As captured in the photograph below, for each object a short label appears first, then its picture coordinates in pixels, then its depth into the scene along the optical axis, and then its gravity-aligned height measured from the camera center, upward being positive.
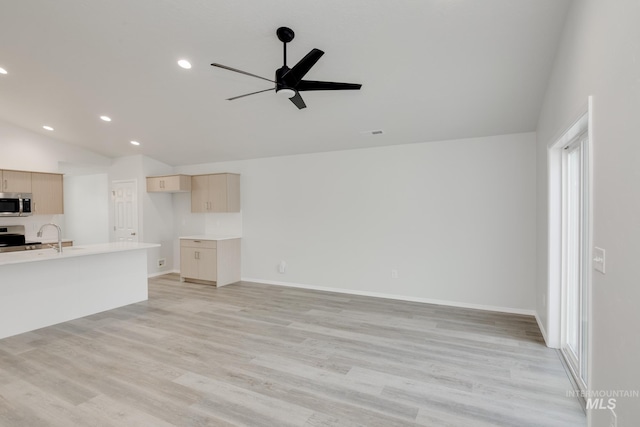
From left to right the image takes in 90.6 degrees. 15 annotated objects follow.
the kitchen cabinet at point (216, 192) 6.20 +0.40
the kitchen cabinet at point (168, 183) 6.44 +0.60
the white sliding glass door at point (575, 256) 2.64 -0.44
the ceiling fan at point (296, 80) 2.49 +1.09
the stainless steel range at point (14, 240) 5.48 -0.47
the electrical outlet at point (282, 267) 5.97 -1.05
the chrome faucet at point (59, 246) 3.99 -0.42
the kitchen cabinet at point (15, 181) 5.45 +0.57
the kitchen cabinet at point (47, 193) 5.86 +0.38
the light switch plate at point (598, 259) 1.74 -0.28
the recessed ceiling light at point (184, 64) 3.40 +1.62
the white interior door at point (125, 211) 6.73 +0.04
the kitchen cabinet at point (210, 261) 5.92 -0.93
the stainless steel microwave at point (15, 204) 5.34 +0.17
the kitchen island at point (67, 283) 3.63 -0.92
